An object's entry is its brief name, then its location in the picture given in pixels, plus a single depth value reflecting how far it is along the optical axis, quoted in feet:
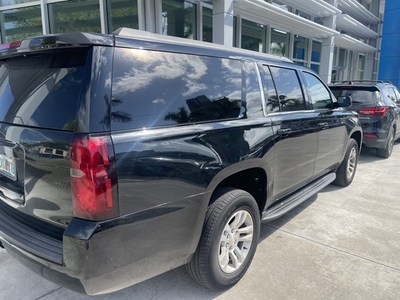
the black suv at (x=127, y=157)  5.77
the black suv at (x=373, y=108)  22.48
